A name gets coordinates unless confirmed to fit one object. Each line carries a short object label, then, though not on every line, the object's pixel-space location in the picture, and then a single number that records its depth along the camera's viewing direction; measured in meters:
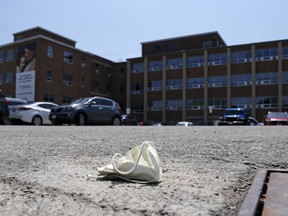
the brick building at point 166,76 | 45.78
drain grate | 2.21
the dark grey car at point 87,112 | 16.44
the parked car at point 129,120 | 28.60
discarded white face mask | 3.16
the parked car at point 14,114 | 18.08
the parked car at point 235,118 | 26.80
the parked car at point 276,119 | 24.25
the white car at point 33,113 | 17.94
